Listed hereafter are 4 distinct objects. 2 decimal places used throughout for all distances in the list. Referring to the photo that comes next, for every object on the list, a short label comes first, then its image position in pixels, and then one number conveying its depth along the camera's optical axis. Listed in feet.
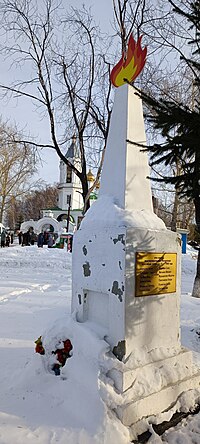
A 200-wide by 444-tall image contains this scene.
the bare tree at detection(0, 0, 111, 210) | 41.37
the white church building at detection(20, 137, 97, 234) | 118.62
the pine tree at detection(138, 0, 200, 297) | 9.86
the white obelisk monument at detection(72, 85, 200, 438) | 9.20
